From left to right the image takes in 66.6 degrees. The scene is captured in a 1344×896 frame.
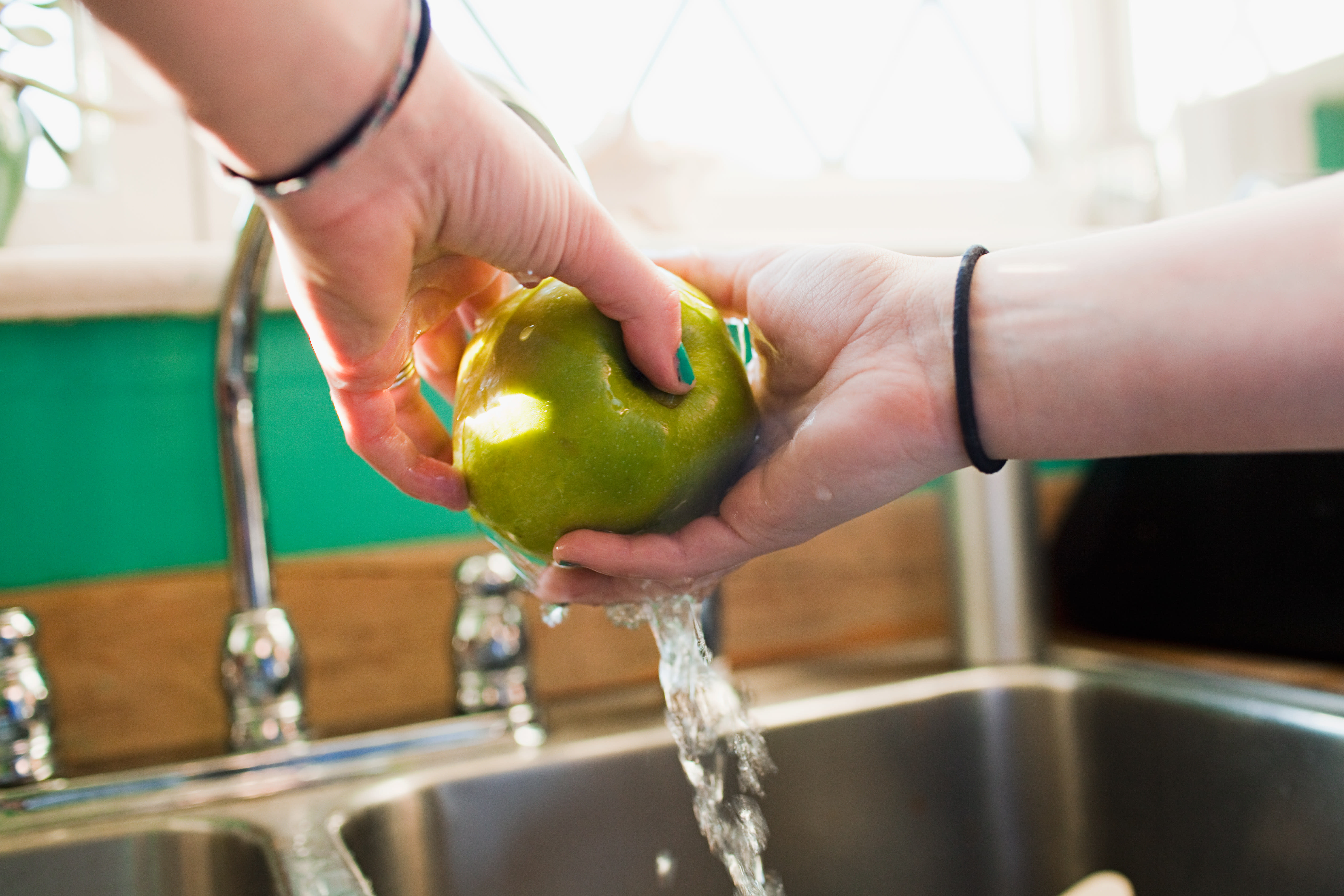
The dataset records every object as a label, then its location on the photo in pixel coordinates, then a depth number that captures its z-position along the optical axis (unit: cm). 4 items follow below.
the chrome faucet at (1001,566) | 108
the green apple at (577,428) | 53
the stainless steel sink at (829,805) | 74
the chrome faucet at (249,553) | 80
